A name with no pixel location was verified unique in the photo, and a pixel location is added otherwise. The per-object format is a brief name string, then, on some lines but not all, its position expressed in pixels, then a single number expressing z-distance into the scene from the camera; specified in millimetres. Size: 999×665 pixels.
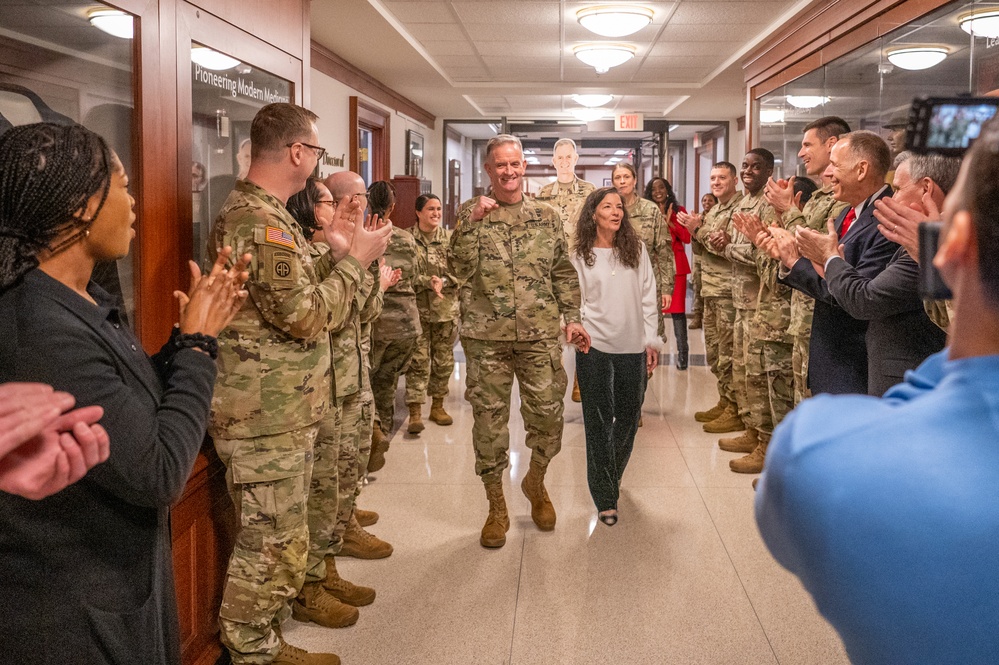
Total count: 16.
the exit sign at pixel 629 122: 11242
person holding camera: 603
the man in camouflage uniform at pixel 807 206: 3701
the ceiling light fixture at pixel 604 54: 7062
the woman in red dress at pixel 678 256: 7219
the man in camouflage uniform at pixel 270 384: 2201
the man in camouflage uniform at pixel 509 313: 3537
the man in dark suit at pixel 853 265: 3010
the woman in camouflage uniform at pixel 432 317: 5301
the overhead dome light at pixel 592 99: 10242
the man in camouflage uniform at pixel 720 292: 5393
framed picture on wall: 10555
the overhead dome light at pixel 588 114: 12039
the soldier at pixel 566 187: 6129
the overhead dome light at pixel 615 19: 5734
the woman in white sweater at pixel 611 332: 3656
